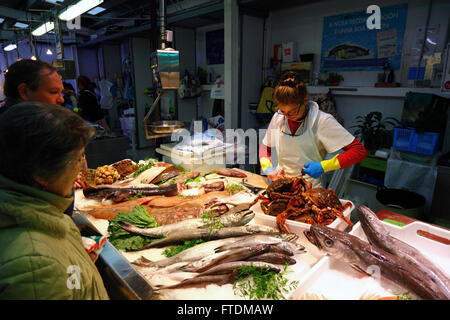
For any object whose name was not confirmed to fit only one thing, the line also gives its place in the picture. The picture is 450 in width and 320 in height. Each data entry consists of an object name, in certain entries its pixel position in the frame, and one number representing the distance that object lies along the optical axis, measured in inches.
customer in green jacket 36.2
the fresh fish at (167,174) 132.5
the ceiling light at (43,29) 235.2
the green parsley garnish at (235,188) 114.4
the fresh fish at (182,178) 128.8
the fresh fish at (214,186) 119.6
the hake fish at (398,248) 55.8
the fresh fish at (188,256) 69.9
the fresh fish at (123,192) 113.0
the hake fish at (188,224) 82.7
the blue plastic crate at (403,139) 165.2
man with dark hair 98.0
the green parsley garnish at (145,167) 142.4
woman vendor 110.2
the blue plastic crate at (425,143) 156.3
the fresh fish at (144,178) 128.2
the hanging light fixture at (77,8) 155.3
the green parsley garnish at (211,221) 81.8
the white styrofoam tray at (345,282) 57.5
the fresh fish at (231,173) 138.0
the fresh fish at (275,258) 66.9
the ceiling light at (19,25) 387.7
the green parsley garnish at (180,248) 75.0
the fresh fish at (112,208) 97.2
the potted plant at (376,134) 187.3
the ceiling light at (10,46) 430.2
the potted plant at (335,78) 222.5
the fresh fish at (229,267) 64.2
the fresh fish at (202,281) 62.2
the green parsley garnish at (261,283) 57.6
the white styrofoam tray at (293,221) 79.4
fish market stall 59.1
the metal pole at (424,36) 178.1
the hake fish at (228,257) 66.2
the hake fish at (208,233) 78.7
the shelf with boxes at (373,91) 176.4
